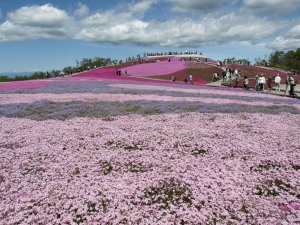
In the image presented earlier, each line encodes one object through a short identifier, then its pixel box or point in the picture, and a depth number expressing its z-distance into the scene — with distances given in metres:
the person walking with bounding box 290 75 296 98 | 27.53
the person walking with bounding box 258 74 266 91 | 33.76
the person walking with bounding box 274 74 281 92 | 33.95
